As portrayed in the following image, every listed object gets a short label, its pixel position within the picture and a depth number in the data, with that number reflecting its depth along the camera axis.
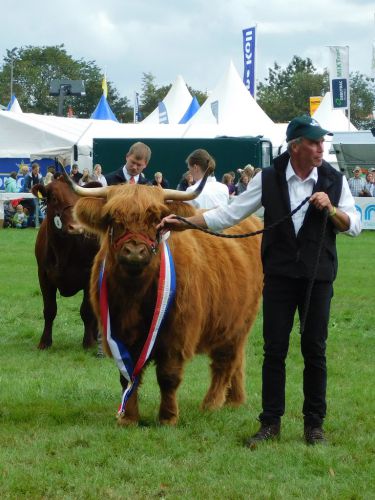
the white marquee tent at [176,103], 42.78
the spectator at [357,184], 28.73
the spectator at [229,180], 25.20
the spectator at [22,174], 29.67
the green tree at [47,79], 102.81
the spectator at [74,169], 26.72
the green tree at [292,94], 102.31
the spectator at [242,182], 26.05
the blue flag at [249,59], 41.50
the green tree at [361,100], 110.00
